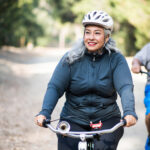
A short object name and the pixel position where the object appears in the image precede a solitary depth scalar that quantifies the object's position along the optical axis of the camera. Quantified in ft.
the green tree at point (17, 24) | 94.58
